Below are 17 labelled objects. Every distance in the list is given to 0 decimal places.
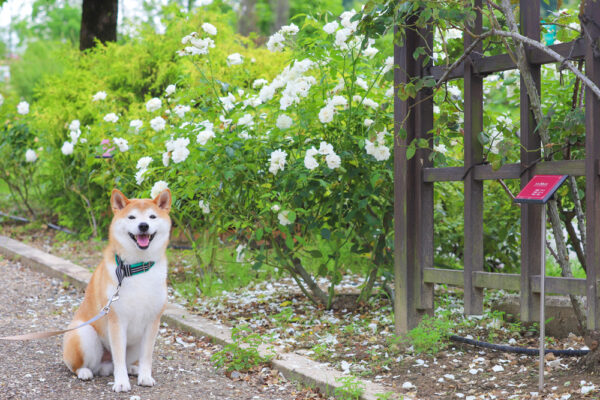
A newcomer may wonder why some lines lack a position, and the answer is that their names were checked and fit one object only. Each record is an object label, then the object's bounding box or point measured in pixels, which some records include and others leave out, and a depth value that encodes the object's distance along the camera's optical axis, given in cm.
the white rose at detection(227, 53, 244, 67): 509
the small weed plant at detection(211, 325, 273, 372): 394
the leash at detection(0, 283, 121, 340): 345
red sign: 301
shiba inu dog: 347
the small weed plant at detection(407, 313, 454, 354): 381
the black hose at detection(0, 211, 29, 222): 978
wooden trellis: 310
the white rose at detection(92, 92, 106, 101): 690
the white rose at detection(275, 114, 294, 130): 454
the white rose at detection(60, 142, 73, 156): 751
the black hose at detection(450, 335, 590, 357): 363
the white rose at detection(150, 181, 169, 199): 468
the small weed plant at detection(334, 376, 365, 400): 329
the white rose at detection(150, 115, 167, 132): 536
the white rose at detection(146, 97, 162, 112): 545
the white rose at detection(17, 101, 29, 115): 905
